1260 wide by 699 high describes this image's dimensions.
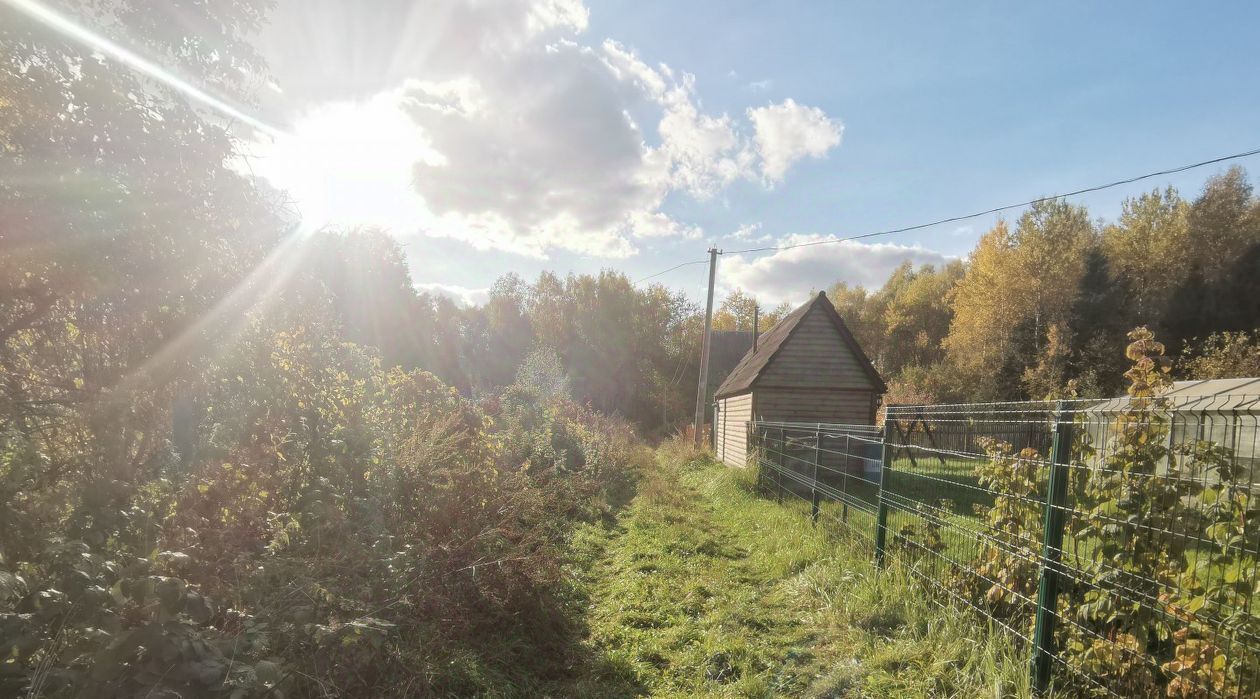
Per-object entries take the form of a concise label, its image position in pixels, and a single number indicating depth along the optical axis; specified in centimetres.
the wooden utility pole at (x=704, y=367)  1916
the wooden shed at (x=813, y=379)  1454
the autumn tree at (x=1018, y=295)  3189
